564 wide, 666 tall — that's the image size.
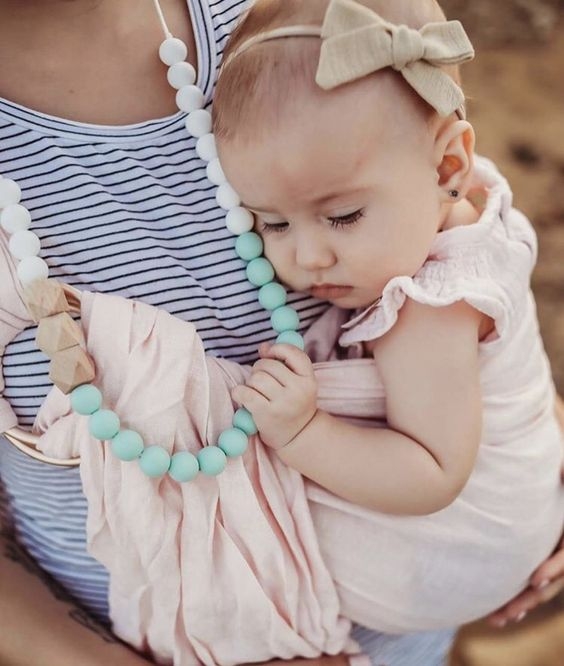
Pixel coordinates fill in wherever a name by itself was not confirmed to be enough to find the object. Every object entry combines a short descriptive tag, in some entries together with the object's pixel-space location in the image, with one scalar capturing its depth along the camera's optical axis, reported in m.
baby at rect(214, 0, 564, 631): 0.72
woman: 0.79
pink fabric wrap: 0.75
